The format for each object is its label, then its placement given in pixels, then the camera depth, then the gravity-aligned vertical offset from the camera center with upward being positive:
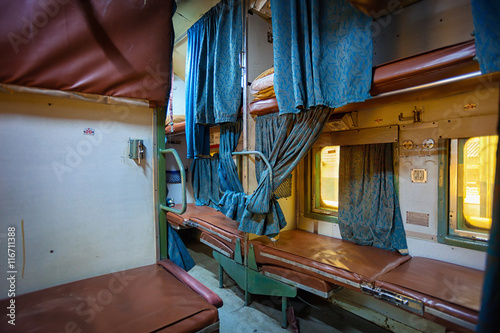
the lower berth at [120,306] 1.37 -0.94
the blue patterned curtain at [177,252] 2.25 -0.88
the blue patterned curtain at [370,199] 2.69 -0.50
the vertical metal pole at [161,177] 2.17 -0.17
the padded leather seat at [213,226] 3.18 -1.01
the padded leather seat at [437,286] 1.47 -0.98
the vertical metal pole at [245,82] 3.06 +0.97
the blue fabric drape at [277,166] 2.52 -0.09
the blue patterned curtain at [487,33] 1.26 +0.67
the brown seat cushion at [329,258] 2.13 -1.03
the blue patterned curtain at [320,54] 1.99 +0.94
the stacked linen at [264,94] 2.67 +0.74
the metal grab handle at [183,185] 1.88 -0.22
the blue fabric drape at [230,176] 3.04 -0.26
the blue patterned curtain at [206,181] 4.86 -0.48
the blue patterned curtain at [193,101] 3.94 +0.95
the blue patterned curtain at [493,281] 0.72 -0.38
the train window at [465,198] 2.10 -0.37
